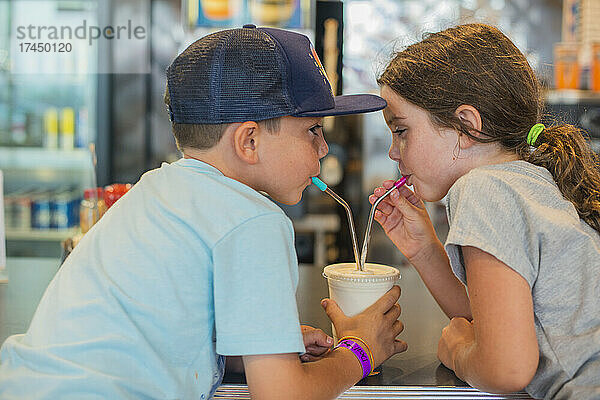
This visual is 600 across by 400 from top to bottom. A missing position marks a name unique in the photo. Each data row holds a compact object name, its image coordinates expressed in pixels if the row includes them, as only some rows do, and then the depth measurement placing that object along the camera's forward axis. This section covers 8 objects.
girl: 0.87
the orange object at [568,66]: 3.00
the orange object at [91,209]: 1.46
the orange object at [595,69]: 2.93
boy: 0.82
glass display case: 2.93
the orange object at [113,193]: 1.42
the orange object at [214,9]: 2.94
